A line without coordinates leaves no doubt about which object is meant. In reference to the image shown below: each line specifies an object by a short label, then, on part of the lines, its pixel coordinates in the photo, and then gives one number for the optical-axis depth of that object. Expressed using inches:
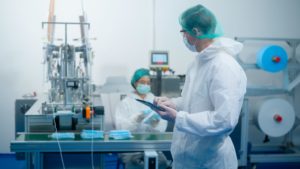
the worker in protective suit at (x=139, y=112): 115.6
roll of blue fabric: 140.5
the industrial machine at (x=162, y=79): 129.9
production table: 81.4
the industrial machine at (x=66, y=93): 90.9
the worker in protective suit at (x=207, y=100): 58.1
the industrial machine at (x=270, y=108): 140.0
